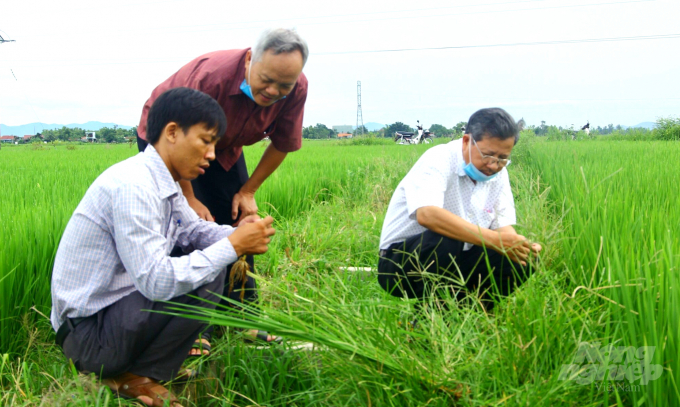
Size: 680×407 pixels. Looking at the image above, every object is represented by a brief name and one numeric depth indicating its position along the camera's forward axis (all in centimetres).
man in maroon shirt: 212
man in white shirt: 198
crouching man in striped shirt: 157
